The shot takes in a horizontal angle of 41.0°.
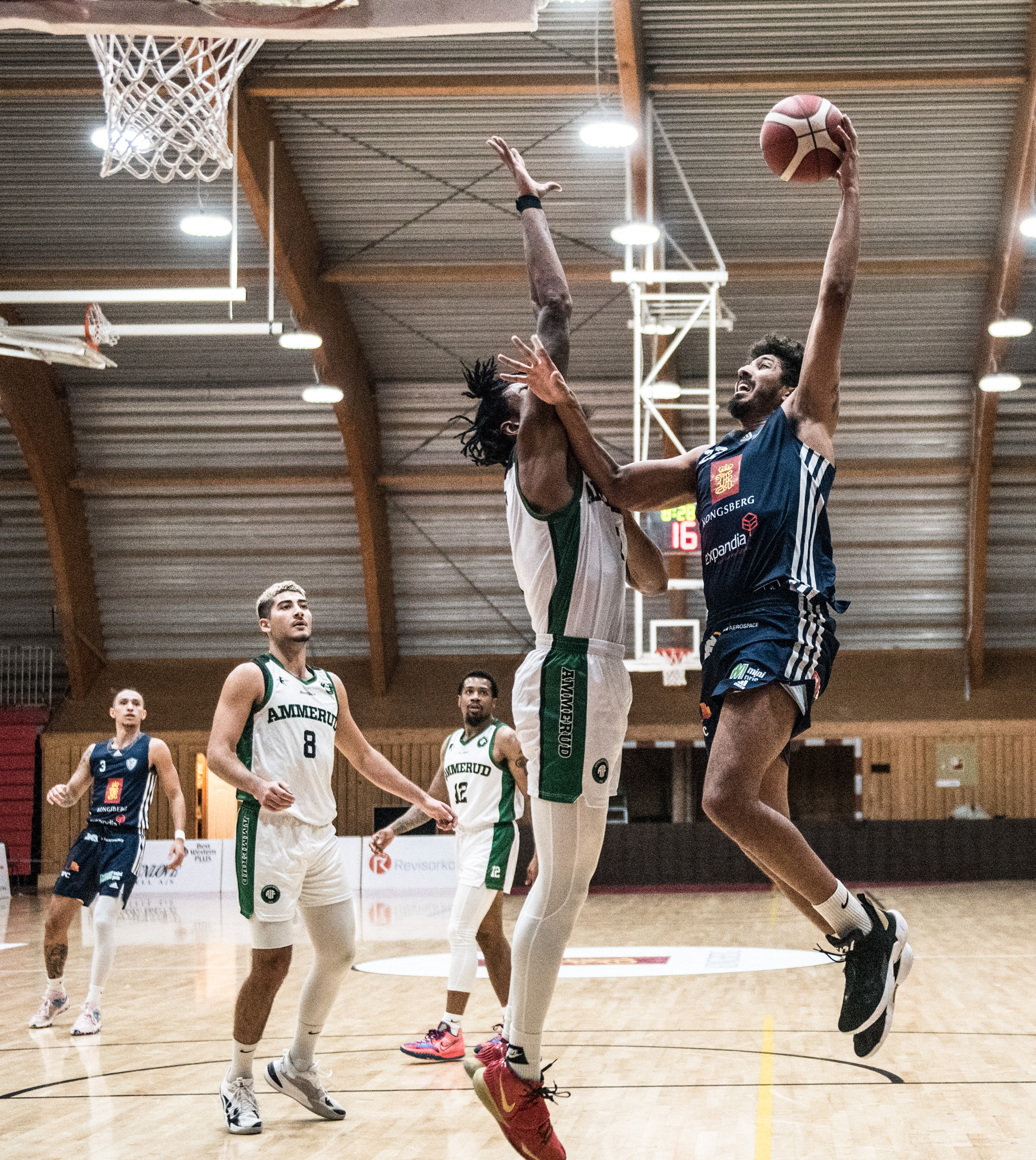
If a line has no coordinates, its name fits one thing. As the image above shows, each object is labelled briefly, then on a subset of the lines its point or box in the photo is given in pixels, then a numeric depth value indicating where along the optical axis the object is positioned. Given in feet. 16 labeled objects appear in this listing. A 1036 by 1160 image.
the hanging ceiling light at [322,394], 65.57
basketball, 15.48
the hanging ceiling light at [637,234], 48.14
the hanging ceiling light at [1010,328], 60.95
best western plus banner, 68.90
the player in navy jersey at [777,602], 13.35
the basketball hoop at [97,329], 49.65
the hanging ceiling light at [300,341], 59.88
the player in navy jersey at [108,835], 28.84
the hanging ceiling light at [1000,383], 64.85
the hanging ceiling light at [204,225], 50.44
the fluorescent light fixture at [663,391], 56.34
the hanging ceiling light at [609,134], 47.60
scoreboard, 57.93
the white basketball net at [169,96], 23.40
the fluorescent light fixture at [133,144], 26.02
